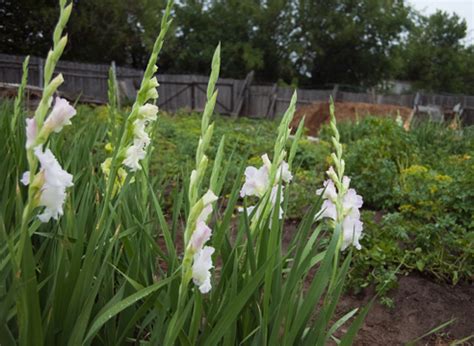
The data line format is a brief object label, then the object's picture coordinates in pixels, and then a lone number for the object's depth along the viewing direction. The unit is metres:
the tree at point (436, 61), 35.00
